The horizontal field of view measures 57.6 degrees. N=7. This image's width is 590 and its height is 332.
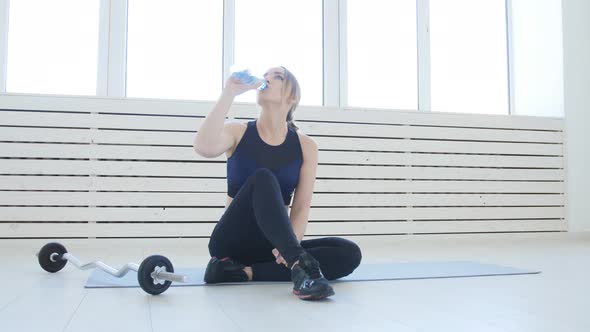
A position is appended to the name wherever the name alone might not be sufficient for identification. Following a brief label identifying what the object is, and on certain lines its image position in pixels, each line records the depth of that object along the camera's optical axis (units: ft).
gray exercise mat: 6.40
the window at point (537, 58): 14.85
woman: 5.59
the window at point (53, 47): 12.84
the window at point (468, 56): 15.51
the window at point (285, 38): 13.99
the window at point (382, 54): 14.75
